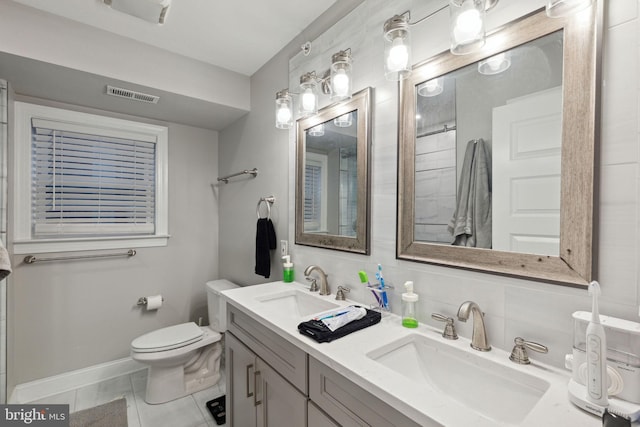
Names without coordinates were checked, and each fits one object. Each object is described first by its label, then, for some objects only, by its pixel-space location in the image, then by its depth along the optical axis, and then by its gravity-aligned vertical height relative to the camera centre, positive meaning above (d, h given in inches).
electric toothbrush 24.7 -12.5
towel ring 80.7 +2.7
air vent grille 76.0 +31.1
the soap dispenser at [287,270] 71.5 -14.5
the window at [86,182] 80.7 +8.4
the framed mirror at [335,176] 54.7 +7.4
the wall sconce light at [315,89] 52.2 +24.5
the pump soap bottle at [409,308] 43.6 -14.7
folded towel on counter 38.8 -16.4
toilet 76.2 -40.5
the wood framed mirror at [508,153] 30.3 +7.6
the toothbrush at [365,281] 49.5 -12.2
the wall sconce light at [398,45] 42.7 +25.0
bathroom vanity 26.7 -19.2
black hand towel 77.3 -9.0
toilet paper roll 95.8 -30.4
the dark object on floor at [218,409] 71.9 -51.7
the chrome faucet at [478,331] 35.9 -14.7
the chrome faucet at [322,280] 60.9 -14.4
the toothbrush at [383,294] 49.0 -13.8
